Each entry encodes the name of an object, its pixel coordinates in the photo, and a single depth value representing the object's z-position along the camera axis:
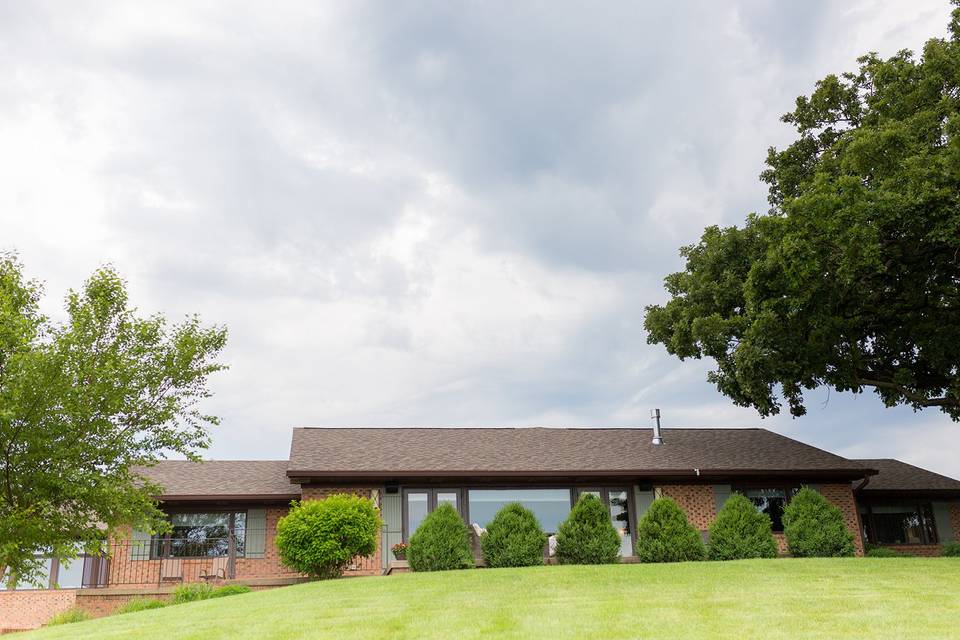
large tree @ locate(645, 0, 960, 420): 15.88
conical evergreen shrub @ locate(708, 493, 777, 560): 18.98
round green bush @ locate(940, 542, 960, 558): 23.05
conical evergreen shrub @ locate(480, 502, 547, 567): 17.95
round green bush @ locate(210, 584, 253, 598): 16.54
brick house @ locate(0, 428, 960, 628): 21.02
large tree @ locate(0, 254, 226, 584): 13.38
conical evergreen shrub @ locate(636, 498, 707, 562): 18.55
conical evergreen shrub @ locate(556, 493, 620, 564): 18.39
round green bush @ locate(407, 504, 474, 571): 17.78
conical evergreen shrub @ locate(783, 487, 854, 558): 19.62
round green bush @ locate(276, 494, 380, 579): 17.50
